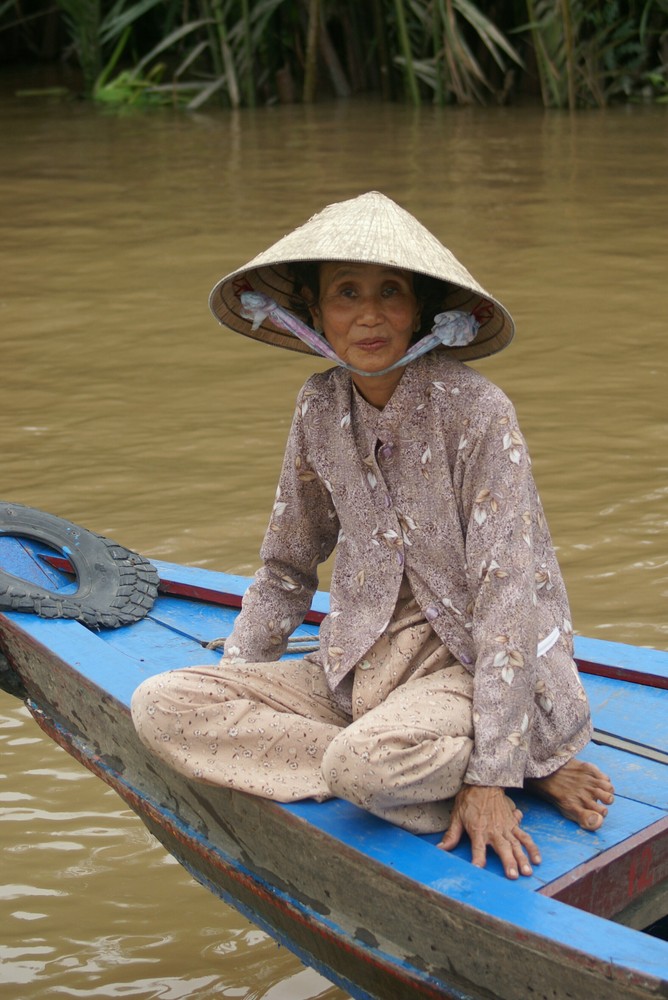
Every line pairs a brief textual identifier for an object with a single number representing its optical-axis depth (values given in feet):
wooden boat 14.08
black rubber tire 17.71
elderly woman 14.81
